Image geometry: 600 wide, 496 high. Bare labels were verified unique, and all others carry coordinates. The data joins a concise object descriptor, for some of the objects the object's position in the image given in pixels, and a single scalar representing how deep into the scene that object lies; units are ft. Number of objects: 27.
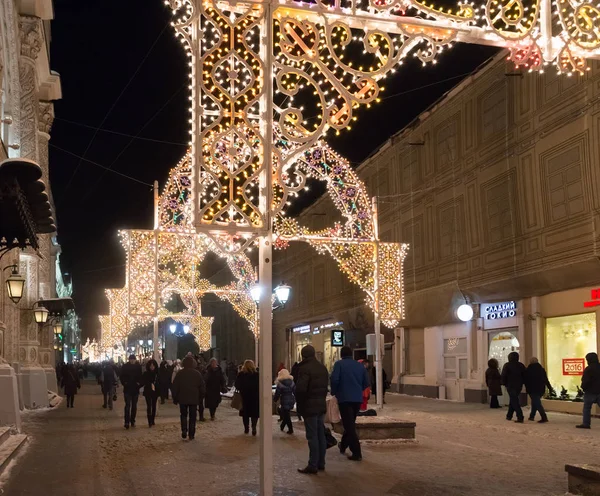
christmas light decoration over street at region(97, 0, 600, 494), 27.63
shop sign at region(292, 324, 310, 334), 158.59
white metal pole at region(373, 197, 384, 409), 70.64
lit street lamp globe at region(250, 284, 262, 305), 91.50
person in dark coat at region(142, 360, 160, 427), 61.46
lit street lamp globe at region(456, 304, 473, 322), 87.81
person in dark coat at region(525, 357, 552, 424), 61.62
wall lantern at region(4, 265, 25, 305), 57.62
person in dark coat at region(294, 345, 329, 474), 36.19
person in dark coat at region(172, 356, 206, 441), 51.37
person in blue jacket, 39.42
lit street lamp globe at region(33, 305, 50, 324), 84.94
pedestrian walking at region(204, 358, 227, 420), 67.92
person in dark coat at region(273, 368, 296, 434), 53.98
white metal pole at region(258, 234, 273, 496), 26.40
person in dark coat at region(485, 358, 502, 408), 78.64
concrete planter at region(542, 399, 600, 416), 66.64
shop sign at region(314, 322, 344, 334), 136.26
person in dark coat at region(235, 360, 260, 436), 53.78
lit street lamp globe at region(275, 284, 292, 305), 79.46
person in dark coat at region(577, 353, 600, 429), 54.44
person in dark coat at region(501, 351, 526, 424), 62.54
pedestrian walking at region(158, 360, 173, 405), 80.79
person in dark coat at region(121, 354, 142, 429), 60.54
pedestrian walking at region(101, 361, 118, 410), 87.76
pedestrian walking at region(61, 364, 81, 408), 91.35
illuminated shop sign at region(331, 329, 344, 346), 81.82
